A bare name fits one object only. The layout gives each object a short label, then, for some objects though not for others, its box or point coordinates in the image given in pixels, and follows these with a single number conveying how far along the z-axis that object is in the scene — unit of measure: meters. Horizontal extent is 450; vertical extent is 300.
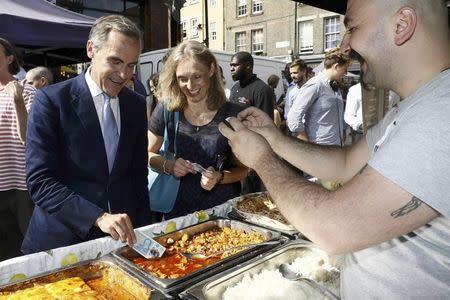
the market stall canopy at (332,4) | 2.52
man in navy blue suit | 1.68
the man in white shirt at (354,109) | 5.27
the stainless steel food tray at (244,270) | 1.47
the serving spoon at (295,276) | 1.48
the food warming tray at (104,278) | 1.47
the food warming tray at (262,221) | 2.08
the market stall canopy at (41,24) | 4.18
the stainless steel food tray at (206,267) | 1.51
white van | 8.68
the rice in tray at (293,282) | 1.51
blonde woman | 2.43
